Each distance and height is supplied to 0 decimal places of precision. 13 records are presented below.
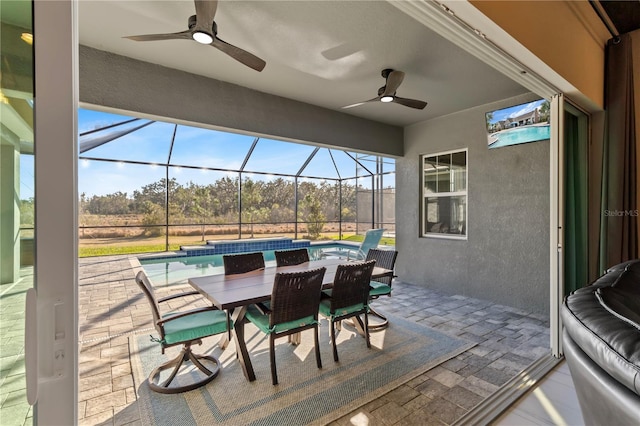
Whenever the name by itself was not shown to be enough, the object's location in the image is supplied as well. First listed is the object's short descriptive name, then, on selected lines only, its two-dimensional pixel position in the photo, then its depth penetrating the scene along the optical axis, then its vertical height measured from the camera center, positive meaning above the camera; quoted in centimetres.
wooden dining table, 232 -65
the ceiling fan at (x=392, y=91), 309 +132
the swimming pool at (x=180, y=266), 610 -129
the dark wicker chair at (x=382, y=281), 344 -84
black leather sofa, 105 -54
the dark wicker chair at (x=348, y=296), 272 -77
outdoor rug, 203 -134
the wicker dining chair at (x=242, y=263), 329 -55
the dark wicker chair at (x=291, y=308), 235 -77
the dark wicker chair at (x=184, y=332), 225 -92
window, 487 +31
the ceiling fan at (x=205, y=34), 191 +126
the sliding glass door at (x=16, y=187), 69 +6
